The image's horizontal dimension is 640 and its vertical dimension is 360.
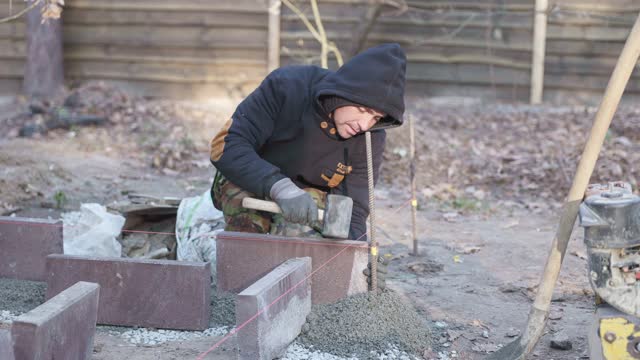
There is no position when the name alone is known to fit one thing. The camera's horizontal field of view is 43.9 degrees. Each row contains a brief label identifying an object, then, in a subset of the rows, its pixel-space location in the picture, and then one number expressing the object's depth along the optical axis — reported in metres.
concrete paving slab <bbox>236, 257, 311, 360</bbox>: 2.98
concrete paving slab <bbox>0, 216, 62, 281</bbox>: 3.88
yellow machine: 2.71
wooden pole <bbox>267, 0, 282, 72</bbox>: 9.87
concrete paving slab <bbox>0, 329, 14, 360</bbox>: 2.43
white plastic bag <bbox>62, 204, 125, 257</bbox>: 4.46
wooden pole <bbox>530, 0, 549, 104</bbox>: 9.55
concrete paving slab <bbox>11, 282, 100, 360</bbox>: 2.61
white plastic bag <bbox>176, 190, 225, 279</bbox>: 4.34
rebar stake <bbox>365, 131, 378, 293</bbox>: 3.39
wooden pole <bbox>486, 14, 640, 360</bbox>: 2.99
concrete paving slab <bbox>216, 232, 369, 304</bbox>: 3.53
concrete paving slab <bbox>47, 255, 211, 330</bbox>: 3.43
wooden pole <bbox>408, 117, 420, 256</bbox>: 4.72
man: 3.54
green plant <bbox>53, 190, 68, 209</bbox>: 5.65
